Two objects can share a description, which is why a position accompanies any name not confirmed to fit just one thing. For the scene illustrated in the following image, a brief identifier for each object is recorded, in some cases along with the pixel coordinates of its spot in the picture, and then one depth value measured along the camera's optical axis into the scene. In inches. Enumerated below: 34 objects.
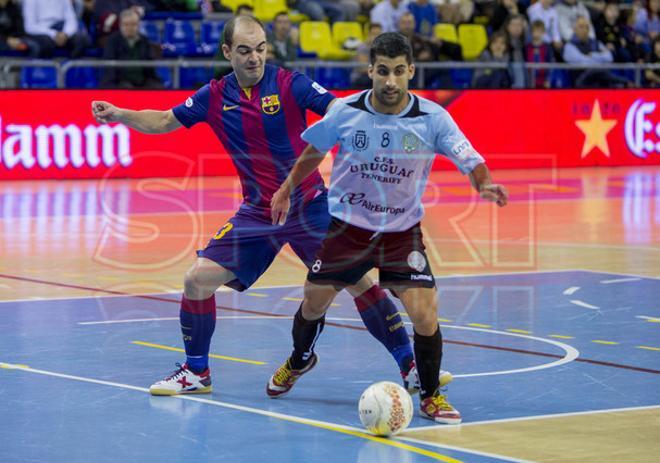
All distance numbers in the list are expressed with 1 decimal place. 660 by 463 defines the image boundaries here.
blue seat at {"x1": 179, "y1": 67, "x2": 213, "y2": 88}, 927.0
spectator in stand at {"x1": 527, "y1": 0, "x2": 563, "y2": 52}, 1077.8
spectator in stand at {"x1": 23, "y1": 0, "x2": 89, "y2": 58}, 875.4
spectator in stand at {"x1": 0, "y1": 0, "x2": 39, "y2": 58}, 865.5
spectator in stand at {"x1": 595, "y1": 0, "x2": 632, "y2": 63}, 1119.6
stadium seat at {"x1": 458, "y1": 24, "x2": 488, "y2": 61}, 1058.7
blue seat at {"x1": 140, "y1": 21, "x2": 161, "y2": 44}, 939.3
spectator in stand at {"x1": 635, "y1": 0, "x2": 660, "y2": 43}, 1149.1
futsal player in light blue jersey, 296.4
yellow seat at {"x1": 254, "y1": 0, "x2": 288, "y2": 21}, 979.9
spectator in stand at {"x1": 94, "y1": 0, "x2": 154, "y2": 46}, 898.7
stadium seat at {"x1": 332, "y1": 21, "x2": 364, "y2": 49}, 1000.2
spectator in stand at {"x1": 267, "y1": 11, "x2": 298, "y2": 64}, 898.7
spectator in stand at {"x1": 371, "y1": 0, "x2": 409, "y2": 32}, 998.4
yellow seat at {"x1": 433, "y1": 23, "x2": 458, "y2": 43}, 1042.7
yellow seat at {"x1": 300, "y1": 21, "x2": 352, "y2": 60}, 988.6
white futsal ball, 277.3
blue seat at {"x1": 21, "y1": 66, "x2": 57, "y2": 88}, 870.4
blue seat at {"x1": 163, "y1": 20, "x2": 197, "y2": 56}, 936.9
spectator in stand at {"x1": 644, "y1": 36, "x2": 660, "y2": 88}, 1103.6
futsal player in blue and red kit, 324.5
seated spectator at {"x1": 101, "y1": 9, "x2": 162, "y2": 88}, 872.3
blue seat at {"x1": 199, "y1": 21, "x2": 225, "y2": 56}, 936.3
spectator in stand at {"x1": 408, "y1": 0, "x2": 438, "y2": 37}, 1021.2
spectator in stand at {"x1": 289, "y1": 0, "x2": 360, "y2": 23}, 1011.3
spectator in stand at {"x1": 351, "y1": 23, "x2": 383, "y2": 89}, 958.0
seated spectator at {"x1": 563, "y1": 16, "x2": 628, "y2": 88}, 1068.5
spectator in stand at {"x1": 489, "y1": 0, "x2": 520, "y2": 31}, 1066.7
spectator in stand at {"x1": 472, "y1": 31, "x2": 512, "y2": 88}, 1019.9
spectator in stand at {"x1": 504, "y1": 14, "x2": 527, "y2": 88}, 1029.8
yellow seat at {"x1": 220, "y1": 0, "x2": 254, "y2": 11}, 984.3
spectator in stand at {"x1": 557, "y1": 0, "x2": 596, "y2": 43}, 1092.5
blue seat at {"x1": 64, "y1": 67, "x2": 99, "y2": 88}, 885.8
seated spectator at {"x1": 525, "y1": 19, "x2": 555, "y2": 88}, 1051.9
